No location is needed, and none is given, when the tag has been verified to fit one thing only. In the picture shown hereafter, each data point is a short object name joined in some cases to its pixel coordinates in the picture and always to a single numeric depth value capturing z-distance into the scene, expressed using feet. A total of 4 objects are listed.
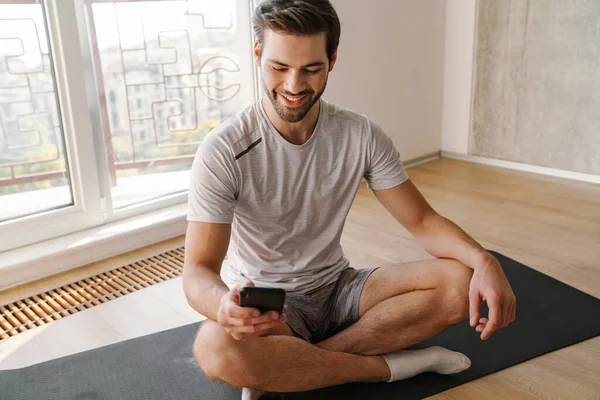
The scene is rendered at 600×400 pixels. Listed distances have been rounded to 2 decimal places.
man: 4.54
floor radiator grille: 6.78
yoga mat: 5.21
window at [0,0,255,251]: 7.72
